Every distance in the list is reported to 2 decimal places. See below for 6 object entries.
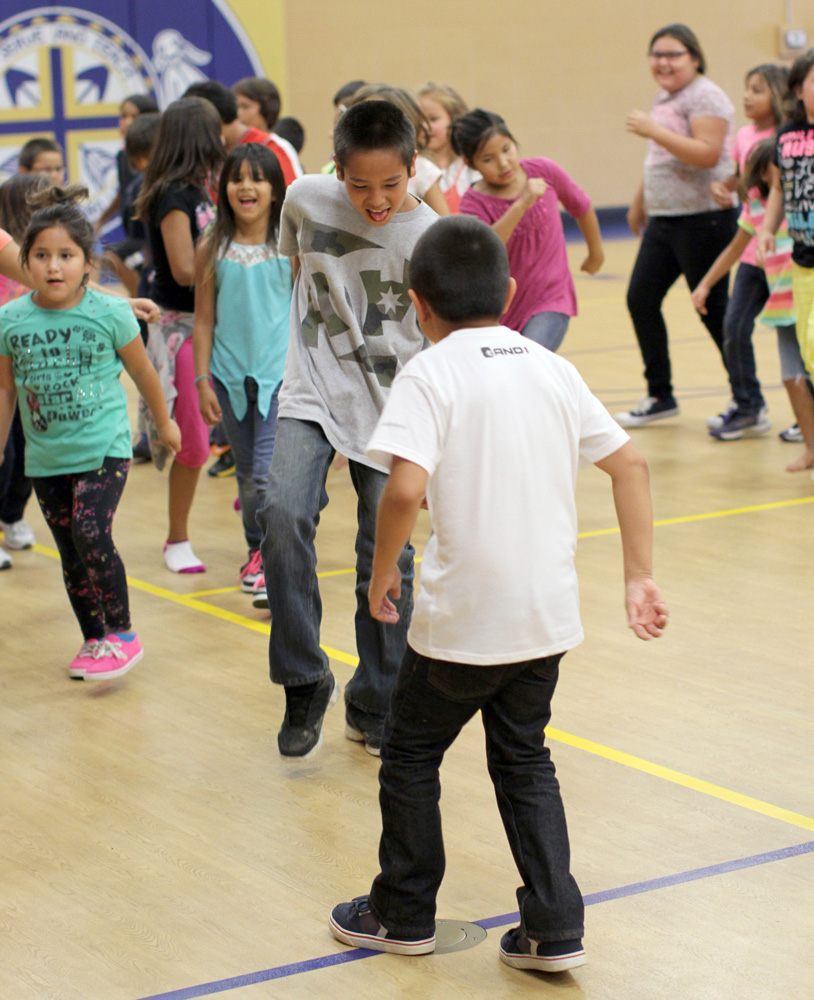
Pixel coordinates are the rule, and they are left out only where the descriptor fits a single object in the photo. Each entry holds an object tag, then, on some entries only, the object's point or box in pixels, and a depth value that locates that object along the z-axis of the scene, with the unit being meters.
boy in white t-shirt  2.36
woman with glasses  7.32
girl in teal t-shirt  4.09
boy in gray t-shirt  3.37
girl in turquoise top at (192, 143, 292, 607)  4.80
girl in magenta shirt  5.50
